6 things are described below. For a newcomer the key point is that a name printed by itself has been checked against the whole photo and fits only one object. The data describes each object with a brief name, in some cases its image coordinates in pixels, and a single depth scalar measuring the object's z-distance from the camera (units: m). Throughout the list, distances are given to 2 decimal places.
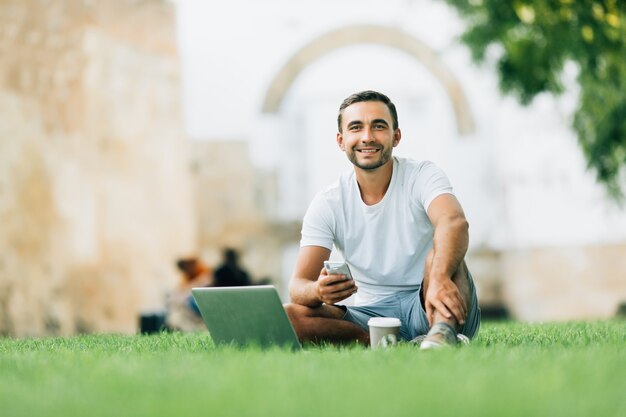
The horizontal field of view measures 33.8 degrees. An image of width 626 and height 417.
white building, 17.31
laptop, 4.07
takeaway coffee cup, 4.28
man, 4.65
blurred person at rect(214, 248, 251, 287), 11.34
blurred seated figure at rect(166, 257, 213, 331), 11.53
